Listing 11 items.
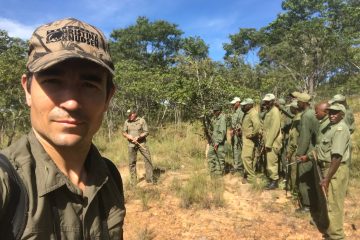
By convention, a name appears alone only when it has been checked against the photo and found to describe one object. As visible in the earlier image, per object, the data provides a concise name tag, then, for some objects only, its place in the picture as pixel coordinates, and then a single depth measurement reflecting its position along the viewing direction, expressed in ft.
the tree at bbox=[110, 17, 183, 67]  77.51
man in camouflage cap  3.38
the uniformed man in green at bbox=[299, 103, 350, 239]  14.58
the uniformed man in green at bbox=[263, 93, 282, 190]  23.47
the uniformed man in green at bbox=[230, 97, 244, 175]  28.07
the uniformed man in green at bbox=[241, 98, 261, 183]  25.18
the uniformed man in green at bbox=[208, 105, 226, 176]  27.27
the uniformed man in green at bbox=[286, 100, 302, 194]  21.50
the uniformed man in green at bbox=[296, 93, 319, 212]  19.16
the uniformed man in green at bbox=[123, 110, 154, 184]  25.63
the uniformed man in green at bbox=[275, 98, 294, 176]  25.08
